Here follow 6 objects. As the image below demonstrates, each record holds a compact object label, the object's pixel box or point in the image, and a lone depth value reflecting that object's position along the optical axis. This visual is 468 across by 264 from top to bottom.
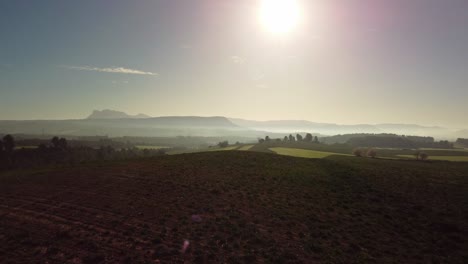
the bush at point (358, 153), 80.56
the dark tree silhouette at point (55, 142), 111.02
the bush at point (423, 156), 70.79
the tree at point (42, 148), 102.06
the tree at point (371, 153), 80.74
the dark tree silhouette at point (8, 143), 98.64
